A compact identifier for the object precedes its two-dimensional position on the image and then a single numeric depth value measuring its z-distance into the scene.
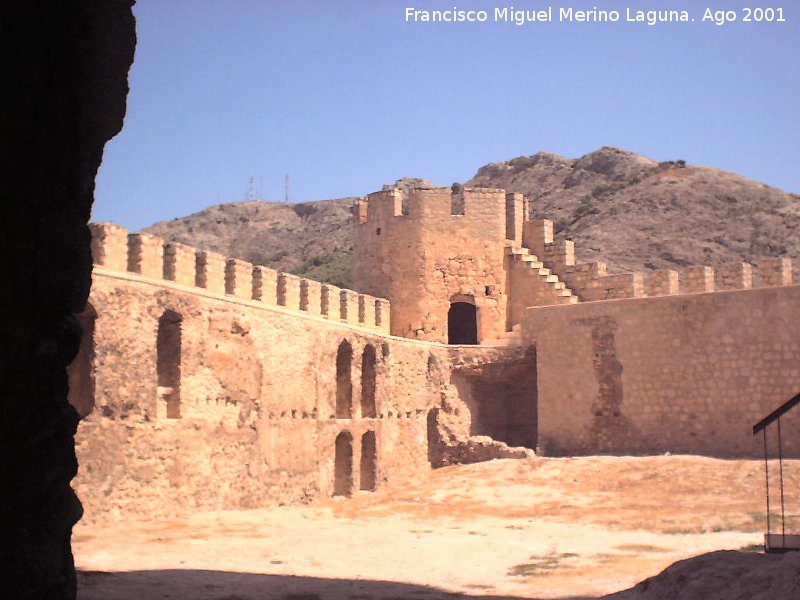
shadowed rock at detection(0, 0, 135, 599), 5.22
